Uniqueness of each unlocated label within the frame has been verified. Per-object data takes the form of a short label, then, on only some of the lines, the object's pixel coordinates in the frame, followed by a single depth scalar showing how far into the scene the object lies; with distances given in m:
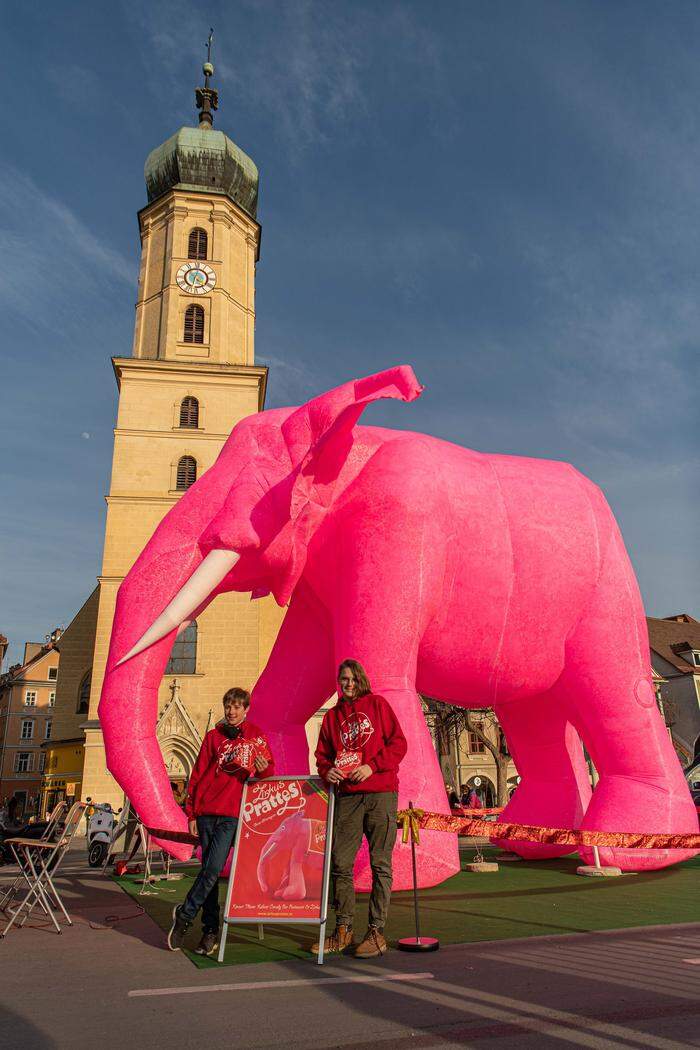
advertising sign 4.26
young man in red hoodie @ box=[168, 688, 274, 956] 4.49
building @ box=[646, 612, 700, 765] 42.09
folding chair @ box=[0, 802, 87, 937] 5.43
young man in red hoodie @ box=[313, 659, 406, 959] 4.29
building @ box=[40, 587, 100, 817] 28.70
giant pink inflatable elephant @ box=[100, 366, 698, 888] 6.00
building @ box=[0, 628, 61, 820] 52.75
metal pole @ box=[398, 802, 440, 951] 4.15
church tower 23.78
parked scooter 12.09
